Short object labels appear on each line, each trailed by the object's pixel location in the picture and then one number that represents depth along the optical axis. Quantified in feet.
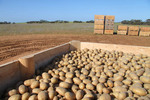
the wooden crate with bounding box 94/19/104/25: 42.77
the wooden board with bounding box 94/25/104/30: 43.78
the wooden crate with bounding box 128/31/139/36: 43.84
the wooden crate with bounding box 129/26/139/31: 43.52
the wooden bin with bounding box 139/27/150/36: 42.57
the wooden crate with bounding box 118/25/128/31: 44.71
